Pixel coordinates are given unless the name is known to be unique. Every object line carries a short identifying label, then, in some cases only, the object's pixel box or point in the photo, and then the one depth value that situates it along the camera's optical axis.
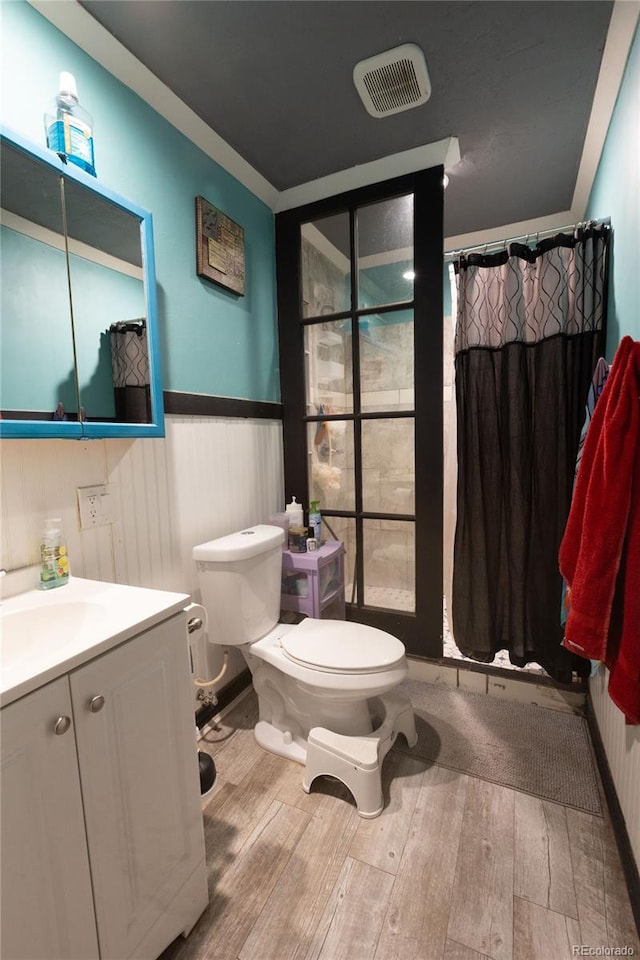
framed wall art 1.60
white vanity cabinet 0.63
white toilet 1.31
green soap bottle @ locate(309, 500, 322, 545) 1.95
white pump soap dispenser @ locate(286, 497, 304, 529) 1.96
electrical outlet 1.21
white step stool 1.28
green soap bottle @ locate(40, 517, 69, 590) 1.06
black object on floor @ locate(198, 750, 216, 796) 1.22
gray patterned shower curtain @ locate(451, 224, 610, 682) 1.64
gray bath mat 1.38
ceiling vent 1.29
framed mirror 0.99
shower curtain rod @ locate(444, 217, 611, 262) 1.55
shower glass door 1.90
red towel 0.94
